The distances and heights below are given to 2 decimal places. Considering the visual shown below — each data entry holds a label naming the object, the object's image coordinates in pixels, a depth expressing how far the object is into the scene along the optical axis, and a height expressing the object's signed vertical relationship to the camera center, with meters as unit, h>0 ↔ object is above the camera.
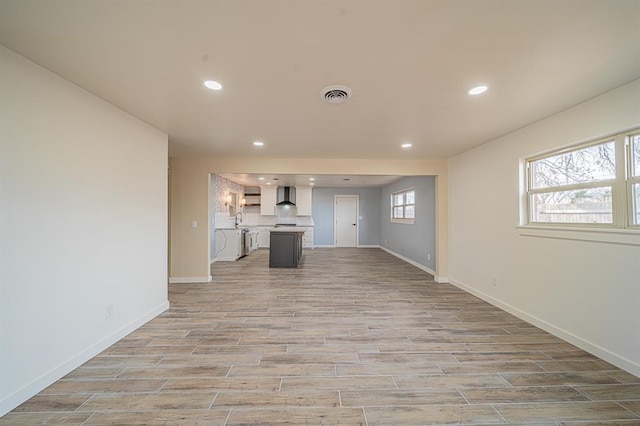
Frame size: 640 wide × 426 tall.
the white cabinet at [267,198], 8.84 +0.72
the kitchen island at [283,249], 6.14 -0.79
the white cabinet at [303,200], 8.93 +0.65
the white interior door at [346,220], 9.69 -0.10
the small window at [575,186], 2.32 +0.33
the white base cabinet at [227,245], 6.82 -0.76
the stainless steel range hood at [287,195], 8.85 +0.83
